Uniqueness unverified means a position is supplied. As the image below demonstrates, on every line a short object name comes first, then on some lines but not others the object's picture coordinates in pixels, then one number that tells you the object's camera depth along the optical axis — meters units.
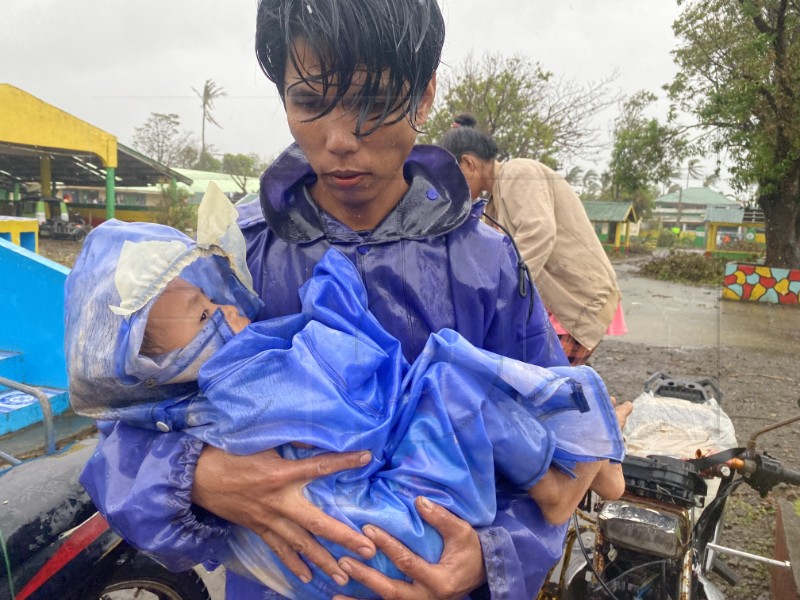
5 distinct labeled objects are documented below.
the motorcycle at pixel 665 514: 1.68
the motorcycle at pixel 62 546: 1.58
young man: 0.79
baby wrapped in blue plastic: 0.79
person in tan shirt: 1.94
